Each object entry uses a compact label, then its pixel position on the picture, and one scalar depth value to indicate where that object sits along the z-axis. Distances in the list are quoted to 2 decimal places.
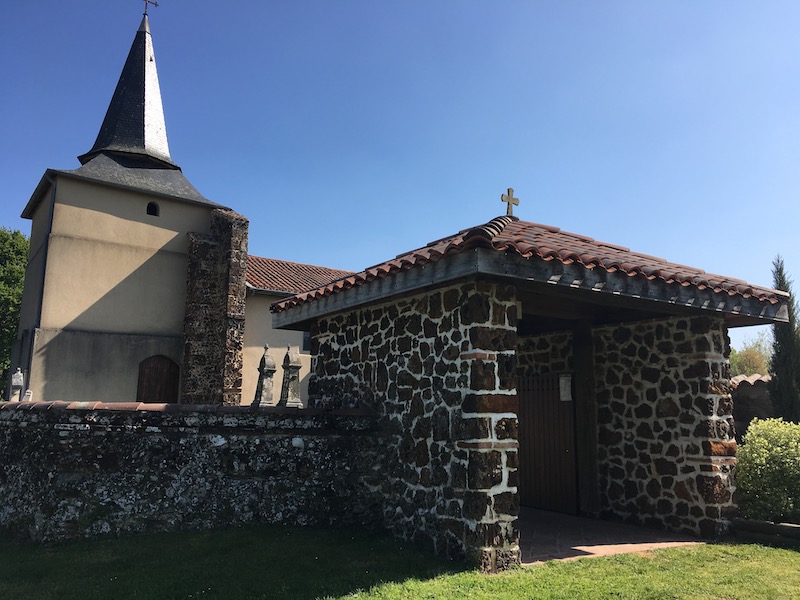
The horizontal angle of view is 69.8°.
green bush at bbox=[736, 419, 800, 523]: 7.32
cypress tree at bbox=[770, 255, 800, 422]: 13.60
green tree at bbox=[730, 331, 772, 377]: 32.88
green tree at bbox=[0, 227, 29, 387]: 27.03
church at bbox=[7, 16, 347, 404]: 15.48
